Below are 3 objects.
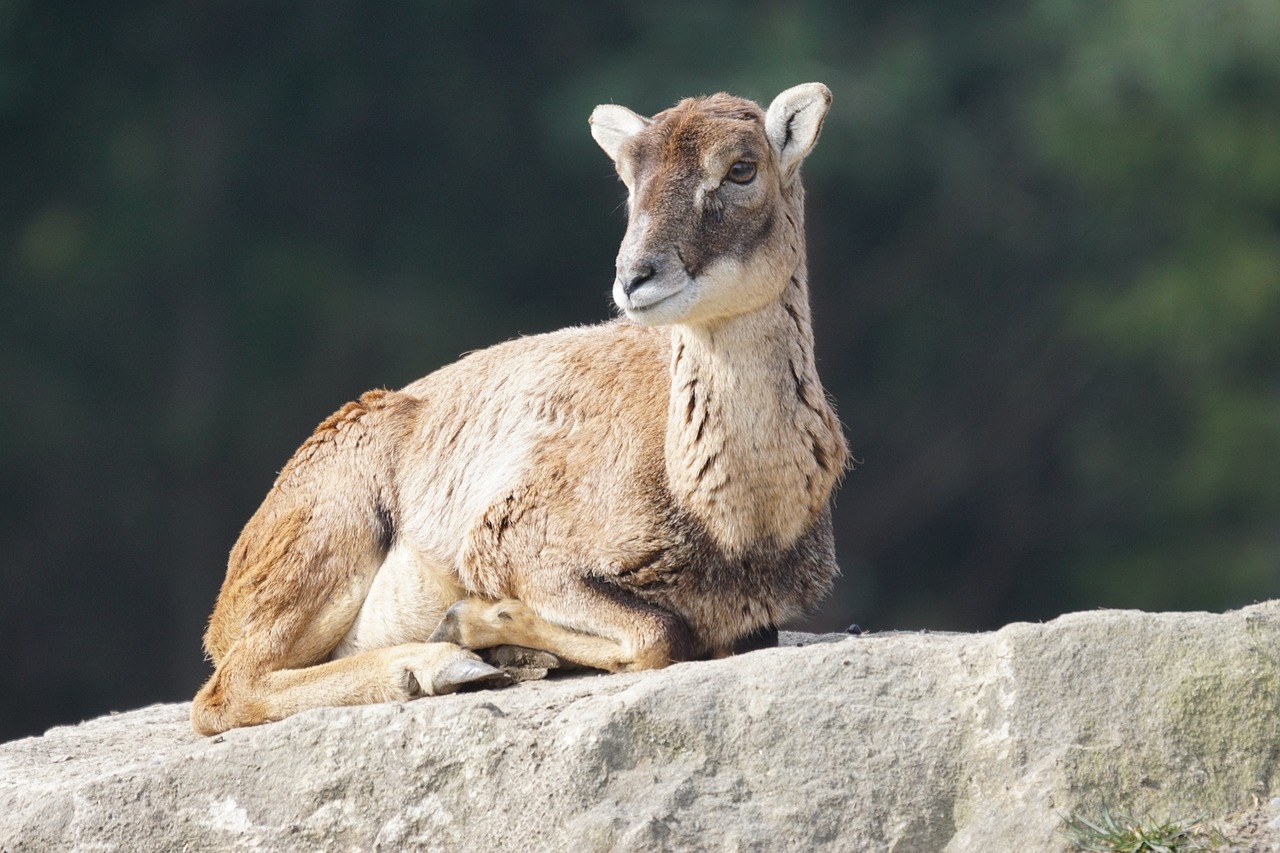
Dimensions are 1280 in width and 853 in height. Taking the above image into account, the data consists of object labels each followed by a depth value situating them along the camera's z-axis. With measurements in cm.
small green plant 1263
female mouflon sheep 1593
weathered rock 1316
